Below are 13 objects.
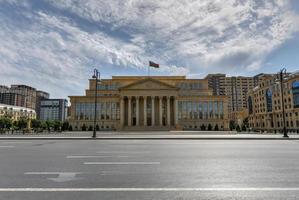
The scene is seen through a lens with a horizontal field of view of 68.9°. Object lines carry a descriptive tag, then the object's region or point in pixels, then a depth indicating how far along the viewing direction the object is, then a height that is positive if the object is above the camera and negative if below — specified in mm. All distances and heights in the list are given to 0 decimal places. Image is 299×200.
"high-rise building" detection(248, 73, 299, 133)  86312 +8676
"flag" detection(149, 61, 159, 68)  66750 +17611
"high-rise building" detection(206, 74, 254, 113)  174625 +27960
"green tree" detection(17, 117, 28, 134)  94144 -711
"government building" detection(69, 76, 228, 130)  81250 +6325
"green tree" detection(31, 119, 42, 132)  100062 -1191
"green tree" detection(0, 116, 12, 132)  86438 -672
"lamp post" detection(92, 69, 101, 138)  32450 +7052
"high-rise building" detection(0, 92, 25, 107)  174750 +18648
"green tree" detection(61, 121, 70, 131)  81112 -1712
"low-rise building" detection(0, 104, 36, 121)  131925 +6731
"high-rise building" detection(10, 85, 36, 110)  185625 +25396
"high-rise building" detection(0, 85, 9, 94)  184125 +27825
